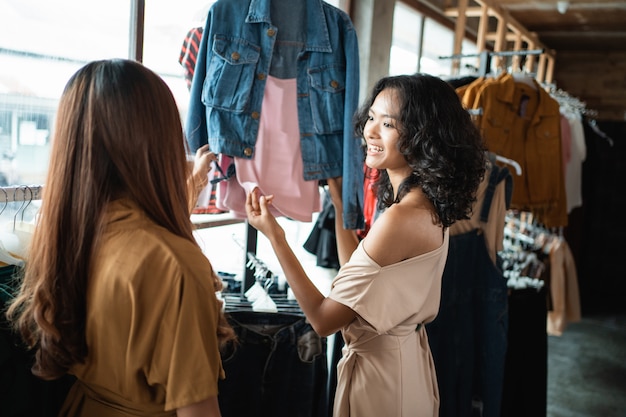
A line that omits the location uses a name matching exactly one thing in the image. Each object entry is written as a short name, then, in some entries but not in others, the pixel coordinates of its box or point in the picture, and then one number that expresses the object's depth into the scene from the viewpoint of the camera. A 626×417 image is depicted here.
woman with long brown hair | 0.96
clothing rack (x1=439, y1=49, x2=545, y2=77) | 3.09
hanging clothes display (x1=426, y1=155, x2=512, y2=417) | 2.27
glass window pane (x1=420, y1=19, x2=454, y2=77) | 4.41
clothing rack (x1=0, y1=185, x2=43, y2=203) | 1.38
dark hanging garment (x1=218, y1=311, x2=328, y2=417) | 1.66
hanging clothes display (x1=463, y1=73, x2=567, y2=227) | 3.02
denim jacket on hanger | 1.73
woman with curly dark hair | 1.50
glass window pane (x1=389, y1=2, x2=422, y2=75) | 3.94
